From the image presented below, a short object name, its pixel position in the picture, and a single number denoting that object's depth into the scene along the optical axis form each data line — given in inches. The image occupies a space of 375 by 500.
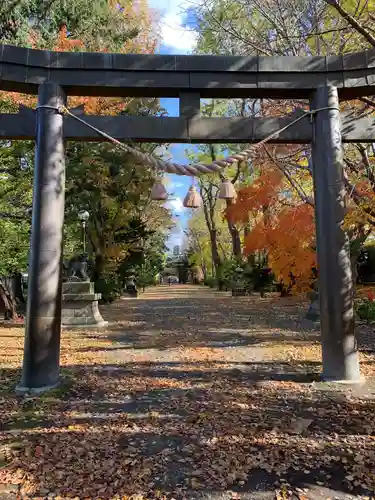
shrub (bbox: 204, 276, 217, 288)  1532.4
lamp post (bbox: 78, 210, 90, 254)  514.0
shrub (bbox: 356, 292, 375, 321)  448.3
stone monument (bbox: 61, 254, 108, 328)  487.2
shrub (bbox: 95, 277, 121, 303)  762.2
